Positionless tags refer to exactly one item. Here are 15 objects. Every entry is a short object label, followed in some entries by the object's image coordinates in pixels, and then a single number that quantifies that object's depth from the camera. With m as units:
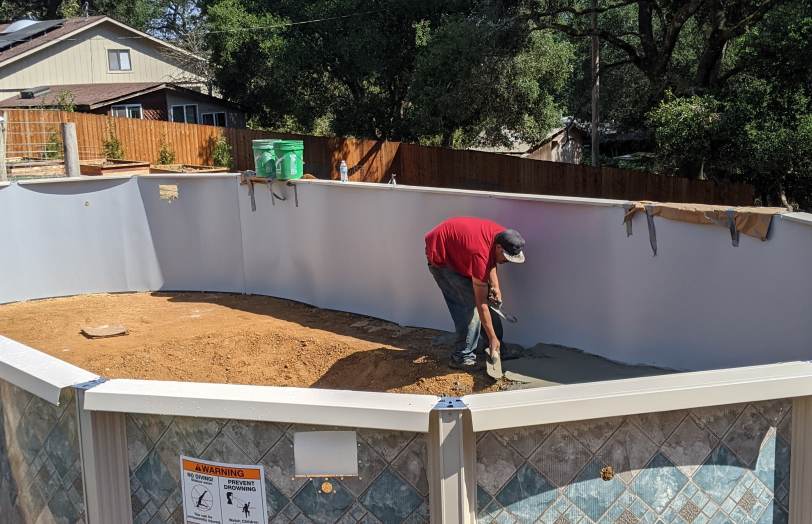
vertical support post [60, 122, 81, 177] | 16.36
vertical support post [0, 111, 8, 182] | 14.36
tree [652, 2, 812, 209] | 14.51
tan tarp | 6.46
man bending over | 7.43
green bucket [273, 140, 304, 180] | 11.01
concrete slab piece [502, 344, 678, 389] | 7.48
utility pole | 20.66
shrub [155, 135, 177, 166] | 26.44
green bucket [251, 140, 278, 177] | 11.09
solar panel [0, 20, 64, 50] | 36.14
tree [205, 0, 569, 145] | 19.80
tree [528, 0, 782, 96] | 17.33
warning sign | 2.77
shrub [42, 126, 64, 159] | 25.88
